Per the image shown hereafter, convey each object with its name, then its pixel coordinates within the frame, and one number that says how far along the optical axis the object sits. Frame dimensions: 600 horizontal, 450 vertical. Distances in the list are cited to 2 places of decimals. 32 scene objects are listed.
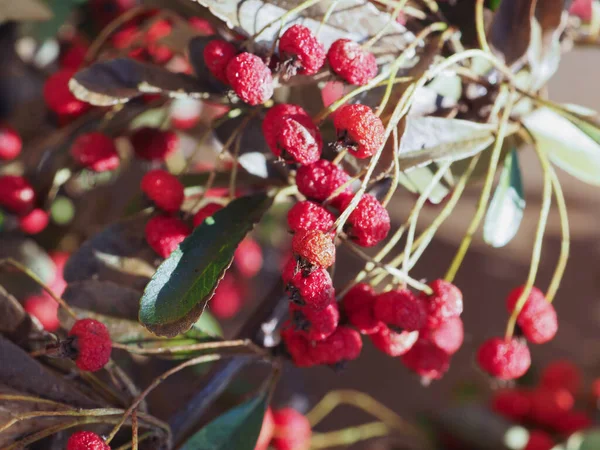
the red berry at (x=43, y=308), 0.35
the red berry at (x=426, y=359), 0.28
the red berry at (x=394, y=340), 0.27
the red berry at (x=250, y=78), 0.26
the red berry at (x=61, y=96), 0.31
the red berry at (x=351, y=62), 0.26
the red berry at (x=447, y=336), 0.28
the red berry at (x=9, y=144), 0.33
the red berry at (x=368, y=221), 0.25
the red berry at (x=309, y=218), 0.25
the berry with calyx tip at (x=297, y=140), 0.25
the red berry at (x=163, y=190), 0.28
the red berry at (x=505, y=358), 0.28
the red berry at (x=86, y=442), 0.25
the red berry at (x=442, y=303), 0.27
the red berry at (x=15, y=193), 0.31
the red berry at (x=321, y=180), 0.26
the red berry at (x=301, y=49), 0.26
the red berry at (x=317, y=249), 0.24
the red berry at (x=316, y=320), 0.26
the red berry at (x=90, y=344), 0.26
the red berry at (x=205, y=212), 0.28
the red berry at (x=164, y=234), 0.28
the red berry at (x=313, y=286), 0.25
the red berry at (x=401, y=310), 0.26
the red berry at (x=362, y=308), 0.27
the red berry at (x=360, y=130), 0.25
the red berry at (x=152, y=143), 0.31
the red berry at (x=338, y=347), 0.27
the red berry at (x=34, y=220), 0.32
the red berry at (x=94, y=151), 0.30
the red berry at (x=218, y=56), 0.27
